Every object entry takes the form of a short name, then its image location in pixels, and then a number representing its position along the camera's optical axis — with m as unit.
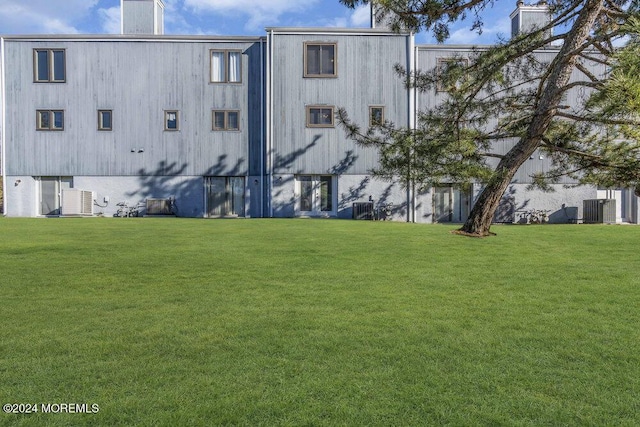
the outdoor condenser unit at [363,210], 21.30
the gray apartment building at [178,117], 21.83
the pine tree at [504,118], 10.20
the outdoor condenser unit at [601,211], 21.39
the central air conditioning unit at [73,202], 21.20
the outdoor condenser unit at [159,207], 21.86
